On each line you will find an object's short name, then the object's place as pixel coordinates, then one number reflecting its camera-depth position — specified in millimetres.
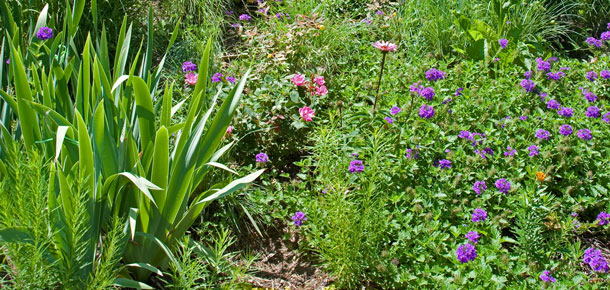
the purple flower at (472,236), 2635
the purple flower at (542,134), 3273
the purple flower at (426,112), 3217
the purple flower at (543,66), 3896
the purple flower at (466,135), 3195
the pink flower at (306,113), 3316
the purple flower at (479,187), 2928
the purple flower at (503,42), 4176
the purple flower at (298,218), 2811
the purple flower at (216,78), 3489
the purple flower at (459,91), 3641
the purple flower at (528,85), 3684
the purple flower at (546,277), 2471
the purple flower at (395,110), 3307
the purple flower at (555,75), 3807
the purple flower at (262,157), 3076
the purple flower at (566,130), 3307
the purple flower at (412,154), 3070
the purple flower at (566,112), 3448
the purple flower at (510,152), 3194
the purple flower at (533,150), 3172
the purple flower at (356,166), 2871
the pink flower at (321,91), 3545
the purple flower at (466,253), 2533
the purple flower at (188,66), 3451
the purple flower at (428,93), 3342
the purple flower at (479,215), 2746
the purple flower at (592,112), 3492
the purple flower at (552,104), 3559
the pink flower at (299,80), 3510
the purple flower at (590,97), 3674
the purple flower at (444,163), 2971
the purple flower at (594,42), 4314
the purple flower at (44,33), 2584
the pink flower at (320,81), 3570
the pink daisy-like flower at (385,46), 3309
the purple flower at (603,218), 2914
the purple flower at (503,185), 2910
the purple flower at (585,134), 3262
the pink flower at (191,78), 3375
